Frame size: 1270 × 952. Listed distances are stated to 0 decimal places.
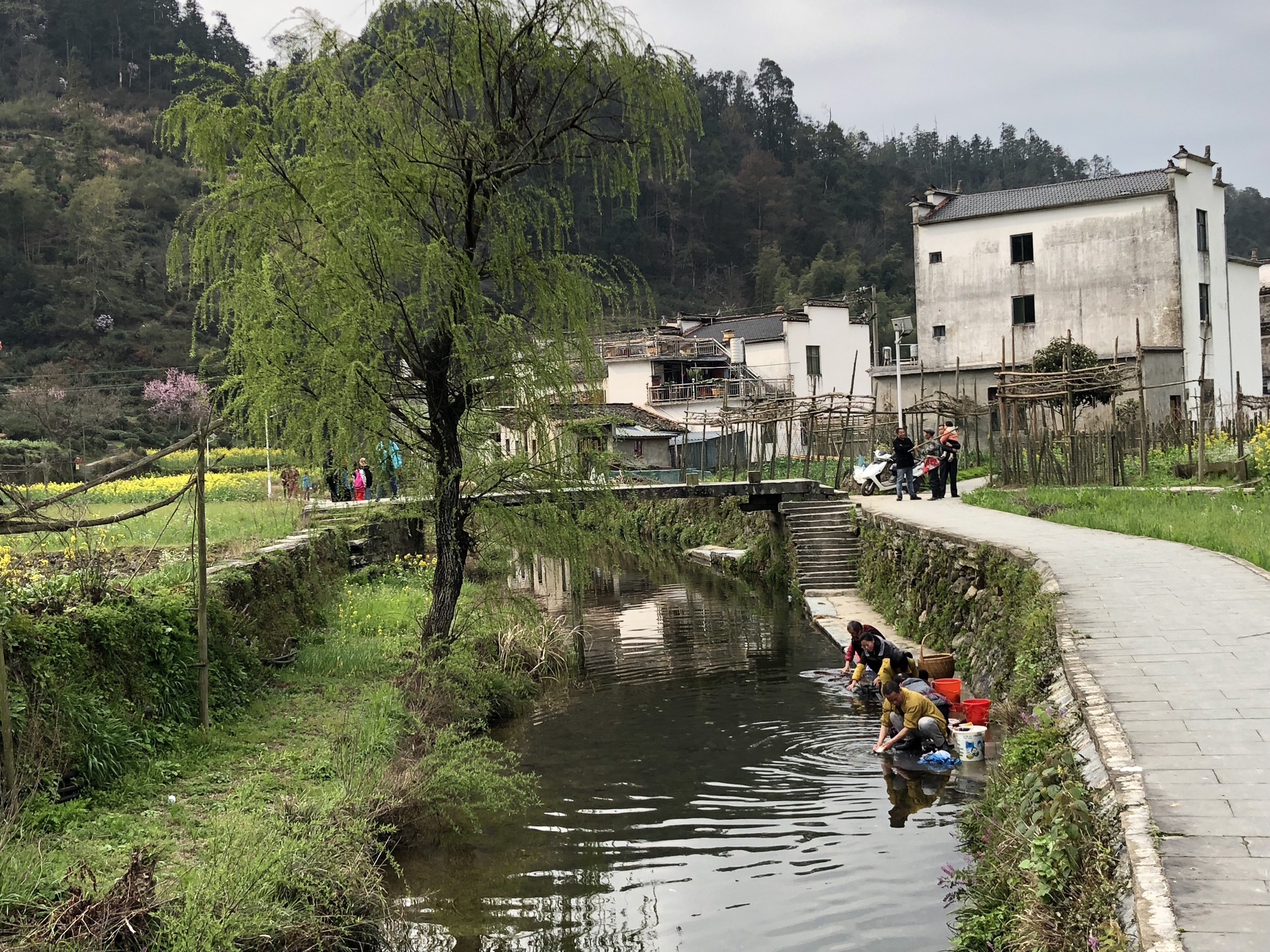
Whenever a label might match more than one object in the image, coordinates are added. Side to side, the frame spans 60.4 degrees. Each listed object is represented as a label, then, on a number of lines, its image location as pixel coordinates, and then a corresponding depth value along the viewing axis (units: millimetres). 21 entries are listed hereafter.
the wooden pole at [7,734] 7145
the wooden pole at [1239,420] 21344
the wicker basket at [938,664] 13141
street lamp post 33281
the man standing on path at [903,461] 26141
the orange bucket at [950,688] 12453
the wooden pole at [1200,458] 21297
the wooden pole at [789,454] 32250
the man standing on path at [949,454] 25812
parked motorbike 29703
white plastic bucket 10773
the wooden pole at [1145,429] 23328
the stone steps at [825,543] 24125
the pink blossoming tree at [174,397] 51500
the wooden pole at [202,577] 9992
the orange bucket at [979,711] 11258
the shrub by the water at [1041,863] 5320
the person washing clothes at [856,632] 13617
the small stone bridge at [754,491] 27312
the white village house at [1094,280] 39656
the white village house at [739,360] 55750
